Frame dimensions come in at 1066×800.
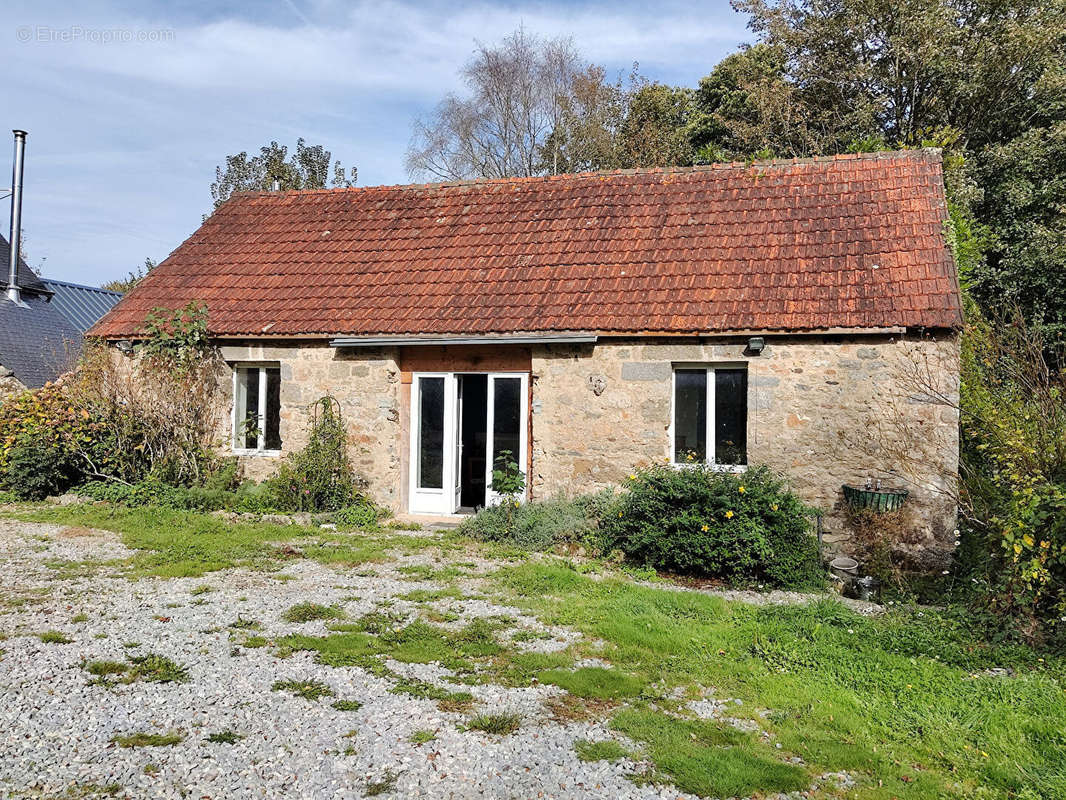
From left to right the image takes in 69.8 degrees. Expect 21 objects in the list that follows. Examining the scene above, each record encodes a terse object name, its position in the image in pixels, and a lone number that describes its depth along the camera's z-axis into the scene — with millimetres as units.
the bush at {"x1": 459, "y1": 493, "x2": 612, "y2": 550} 9695
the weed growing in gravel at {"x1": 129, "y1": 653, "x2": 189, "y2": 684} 5078
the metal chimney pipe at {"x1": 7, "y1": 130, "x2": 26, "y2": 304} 17956
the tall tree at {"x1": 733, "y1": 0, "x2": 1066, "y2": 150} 18469
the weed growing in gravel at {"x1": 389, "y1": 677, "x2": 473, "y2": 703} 4891
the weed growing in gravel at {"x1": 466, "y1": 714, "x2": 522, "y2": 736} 4445
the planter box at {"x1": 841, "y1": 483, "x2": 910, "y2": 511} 8820
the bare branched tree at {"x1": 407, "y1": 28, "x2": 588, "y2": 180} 29219
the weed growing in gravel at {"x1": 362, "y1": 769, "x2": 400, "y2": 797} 3752
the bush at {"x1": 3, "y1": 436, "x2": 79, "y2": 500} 12039
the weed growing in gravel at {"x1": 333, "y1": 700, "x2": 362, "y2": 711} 4684
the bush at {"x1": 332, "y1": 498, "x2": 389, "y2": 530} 10858
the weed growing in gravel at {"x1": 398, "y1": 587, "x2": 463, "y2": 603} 7281
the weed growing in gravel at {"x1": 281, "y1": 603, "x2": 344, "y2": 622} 6570
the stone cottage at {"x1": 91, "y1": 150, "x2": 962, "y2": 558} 9523
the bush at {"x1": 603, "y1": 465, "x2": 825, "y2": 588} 8148
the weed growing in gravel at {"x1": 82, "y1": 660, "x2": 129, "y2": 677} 5164
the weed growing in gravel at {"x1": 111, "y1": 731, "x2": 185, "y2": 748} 4125
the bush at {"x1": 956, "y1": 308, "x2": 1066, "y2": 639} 5759
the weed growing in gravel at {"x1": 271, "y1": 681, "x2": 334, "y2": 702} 4880
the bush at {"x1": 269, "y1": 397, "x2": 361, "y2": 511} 11242
